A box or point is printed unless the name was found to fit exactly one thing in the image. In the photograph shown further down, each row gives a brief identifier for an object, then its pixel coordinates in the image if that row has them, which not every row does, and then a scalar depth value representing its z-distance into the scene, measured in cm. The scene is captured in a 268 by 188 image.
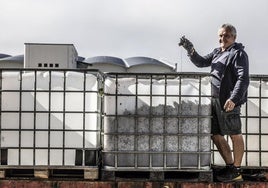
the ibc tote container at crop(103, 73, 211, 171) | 486
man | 495
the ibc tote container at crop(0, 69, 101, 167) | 482
